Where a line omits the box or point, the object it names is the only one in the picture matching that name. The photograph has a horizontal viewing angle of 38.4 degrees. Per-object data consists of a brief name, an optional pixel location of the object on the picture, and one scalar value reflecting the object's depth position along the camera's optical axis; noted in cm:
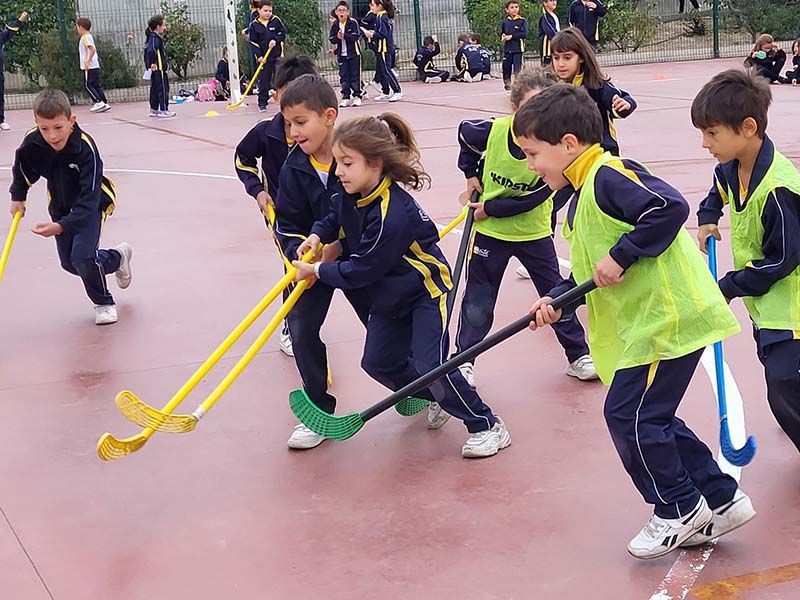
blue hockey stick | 390
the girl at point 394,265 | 414
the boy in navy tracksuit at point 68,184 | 621
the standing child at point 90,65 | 1931
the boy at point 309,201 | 456
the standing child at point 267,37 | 1911
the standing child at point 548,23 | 2075
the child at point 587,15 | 2069
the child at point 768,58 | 1920
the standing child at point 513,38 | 2100
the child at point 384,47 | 2005
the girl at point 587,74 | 597
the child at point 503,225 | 502
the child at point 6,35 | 1750
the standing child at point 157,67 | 1855
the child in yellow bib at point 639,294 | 330
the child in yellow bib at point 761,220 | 366
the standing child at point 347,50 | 1919
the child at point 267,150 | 539
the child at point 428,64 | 2425
